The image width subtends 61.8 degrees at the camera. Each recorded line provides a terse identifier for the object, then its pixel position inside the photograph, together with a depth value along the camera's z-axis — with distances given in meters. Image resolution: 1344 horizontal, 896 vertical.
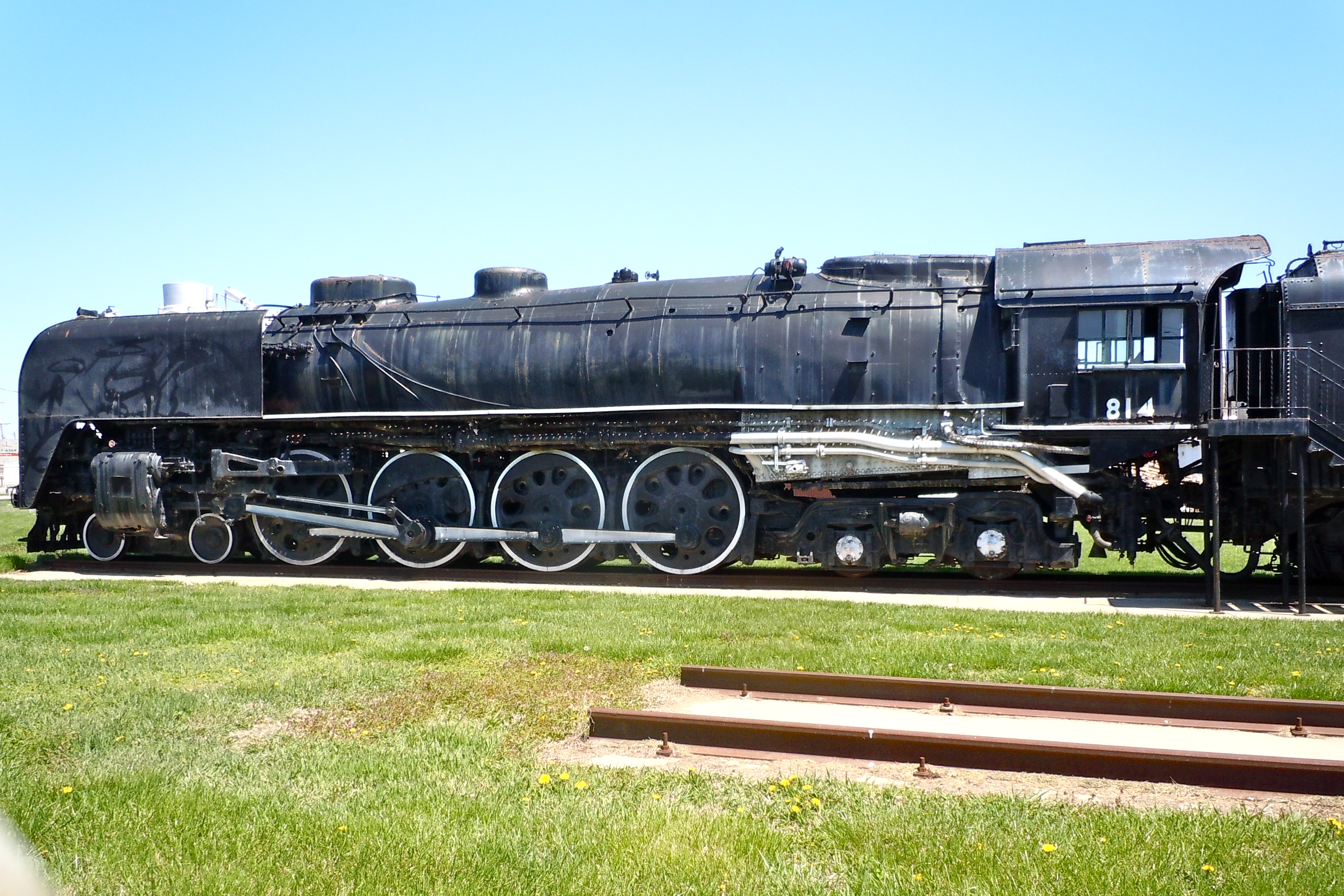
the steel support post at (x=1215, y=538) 11.93
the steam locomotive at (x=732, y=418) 12.92
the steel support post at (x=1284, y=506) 12.15
